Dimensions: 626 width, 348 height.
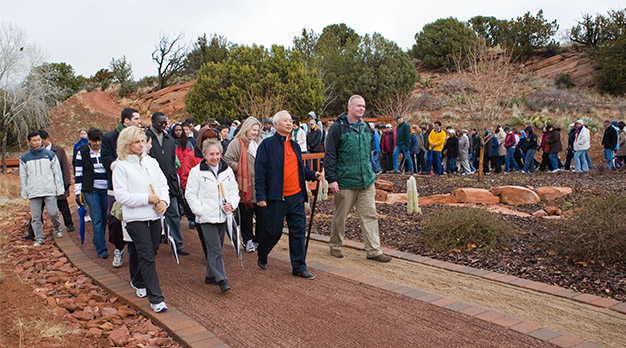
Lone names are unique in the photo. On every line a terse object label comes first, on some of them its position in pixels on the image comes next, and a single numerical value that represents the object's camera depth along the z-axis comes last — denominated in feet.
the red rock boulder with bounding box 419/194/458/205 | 37.60
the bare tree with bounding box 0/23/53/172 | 97.09
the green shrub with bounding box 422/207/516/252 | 23.50
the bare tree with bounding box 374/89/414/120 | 110.22
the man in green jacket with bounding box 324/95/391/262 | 22.15
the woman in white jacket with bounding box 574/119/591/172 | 55.39
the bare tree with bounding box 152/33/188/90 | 163.94
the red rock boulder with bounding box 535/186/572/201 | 37.91
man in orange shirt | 19.94
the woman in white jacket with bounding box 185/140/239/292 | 18.47
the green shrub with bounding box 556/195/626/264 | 19.95
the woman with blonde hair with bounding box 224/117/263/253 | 23.38
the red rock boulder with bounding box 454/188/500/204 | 37.14
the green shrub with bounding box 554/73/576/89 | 122.11
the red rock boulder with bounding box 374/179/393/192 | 42.83
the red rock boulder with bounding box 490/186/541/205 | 36.63
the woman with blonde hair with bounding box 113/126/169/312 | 16.67
